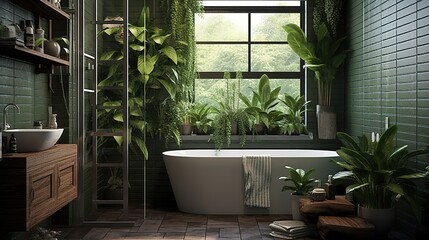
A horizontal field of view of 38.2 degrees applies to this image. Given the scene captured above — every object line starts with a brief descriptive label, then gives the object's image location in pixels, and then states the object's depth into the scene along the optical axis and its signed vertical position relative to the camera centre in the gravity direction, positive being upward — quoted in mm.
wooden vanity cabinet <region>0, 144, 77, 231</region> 3895 -432
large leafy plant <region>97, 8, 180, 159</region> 6391 +468
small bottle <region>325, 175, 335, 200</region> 5492 -635
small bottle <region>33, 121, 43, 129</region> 4777 -19
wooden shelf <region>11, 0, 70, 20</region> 4656 +909
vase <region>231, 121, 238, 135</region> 7150 -79
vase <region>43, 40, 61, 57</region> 4969 +606
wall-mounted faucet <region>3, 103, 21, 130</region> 4312 +40
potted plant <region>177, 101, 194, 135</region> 6945 +64
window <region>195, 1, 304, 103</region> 7430 +944
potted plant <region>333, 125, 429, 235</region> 4812 -434
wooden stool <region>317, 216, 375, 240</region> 4824 -849
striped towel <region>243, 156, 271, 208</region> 6238 -600
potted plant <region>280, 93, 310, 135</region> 7121 +45
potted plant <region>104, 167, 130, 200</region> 6344 -669
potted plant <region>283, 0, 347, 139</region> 6969 +756
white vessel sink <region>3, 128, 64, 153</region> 4113 -109
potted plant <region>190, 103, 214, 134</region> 7203 +64
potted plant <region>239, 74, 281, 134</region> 7113 +210
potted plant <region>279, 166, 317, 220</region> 5770 -617
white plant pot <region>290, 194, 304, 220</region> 5746 -809
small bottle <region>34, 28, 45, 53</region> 4748 +653
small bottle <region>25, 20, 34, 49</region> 4395 +612
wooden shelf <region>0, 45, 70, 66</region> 4066 +496
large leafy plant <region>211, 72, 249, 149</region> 6891 +36
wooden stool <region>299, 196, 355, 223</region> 5266 -747
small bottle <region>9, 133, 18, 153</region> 4059 -140
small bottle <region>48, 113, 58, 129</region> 5172 +3
